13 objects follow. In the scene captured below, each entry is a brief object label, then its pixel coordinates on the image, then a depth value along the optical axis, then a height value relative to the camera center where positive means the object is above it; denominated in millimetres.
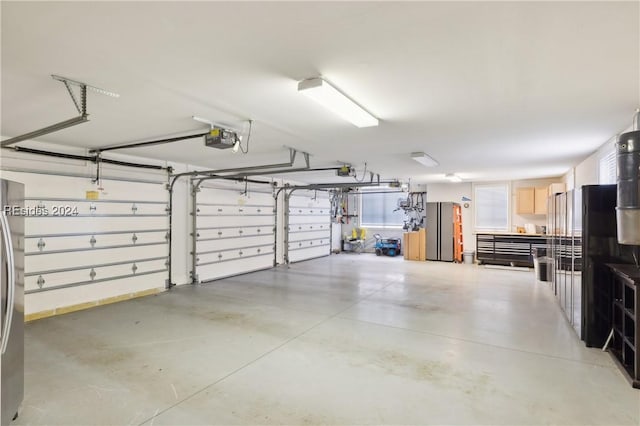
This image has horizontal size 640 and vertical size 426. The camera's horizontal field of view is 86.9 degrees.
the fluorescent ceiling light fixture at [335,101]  2508 +973
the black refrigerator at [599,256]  3559 -399
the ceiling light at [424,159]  5541 +1016
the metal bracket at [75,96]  2574 +985
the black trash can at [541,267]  7044 -1050
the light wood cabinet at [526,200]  9000 +487
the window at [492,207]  9812 +331
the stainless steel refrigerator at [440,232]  10047 -427
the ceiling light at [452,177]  8586 +1087
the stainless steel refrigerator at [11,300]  2023 -537
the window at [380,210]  12539 +286
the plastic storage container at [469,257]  9844 -1139
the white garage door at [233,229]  7023 -293
